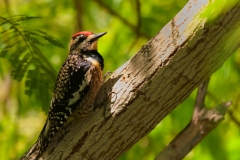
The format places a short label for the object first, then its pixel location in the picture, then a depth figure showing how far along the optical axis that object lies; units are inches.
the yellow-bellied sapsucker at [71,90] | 334.0
